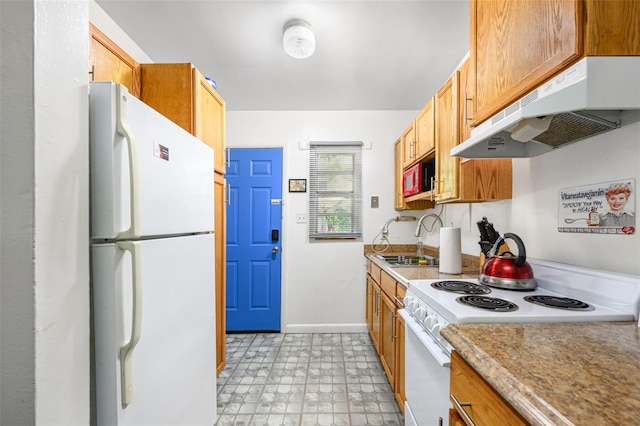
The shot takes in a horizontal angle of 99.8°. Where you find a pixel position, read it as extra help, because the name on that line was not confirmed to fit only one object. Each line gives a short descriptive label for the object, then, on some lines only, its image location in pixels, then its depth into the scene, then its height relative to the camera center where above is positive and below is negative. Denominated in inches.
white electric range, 33.9 -13.6
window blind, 122.1 +10.7
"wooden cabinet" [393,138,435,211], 109.3 +7.5
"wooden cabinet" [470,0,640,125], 28.1 +21.2
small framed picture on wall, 121.4 +11.6
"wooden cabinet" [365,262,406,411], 65.8 -33.5
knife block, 60.0 -8.5
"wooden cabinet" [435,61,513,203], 62.0 +9.9
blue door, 120.6 -12.2
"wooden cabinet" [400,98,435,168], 79.8 +24.9
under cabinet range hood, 27.7 +12.7
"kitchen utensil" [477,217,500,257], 61.1 -5.2
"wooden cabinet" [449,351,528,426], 22.7 -18.0
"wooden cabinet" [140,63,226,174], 64.7 +28.9
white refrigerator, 31.1 -7.2
